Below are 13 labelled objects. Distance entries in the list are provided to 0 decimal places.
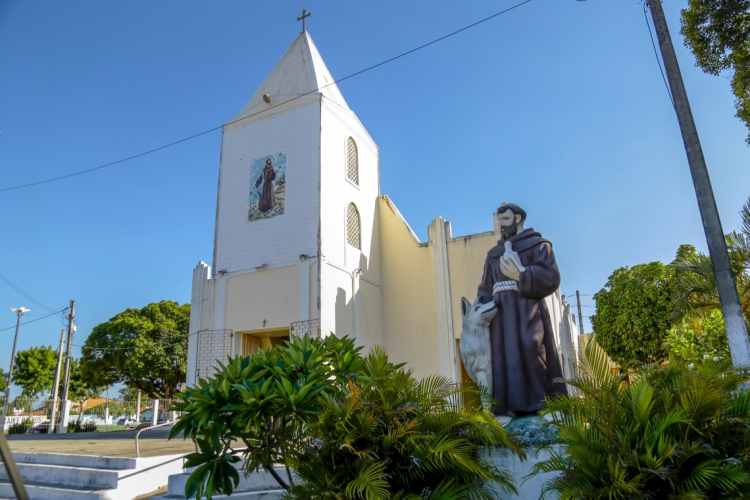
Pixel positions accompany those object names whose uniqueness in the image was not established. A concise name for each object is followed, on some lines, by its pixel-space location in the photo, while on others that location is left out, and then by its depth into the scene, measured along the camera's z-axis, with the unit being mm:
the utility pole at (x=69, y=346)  25125
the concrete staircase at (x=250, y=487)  7105
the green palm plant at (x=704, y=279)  9180
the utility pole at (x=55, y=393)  22797
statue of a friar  5715
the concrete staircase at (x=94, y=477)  7738
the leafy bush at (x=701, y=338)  10469
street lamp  29047
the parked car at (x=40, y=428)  24047
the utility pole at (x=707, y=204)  6074
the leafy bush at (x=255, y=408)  4285
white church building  16078
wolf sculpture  5938
